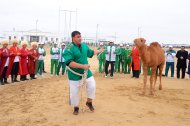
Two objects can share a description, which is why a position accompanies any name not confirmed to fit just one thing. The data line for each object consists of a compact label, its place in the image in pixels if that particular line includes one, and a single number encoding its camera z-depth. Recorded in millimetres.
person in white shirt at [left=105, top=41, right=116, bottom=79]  15334
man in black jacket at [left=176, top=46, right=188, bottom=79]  16391
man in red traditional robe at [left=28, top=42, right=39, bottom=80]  15272
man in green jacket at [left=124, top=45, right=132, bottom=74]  18177
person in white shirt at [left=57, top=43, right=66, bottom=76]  17062
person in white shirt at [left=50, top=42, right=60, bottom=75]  17078
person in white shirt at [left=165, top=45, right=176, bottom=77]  16688
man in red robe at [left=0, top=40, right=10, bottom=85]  13250
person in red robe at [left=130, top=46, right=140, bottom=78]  16031
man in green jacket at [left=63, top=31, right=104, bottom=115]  6941
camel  10086
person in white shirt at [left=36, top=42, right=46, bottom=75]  16389
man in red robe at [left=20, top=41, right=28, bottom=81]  14539
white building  92175
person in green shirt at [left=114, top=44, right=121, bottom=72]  16848
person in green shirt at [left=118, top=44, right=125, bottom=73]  18261
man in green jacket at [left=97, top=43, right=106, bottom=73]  18172
